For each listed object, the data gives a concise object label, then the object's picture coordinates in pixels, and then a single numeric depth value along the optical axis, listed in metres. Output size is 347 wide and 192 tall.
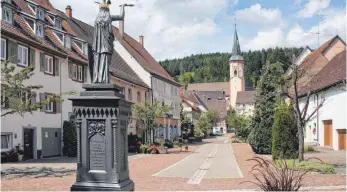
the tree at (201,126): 73.61
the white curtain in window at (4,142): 23.42
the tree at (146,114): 35.81
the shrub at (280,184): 9.09
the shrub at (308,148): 30.87
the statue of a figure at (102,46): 9.16
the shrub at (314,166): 16.48
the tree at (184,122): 67.50
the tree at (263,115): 29.80
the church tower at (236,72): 127.56
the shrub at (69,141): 29.37
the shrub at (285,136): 21.70
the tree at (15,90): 16.58
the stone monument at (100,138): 8.62
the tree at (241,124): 47.51
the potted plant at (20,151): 24.45
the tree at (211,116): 91.88
